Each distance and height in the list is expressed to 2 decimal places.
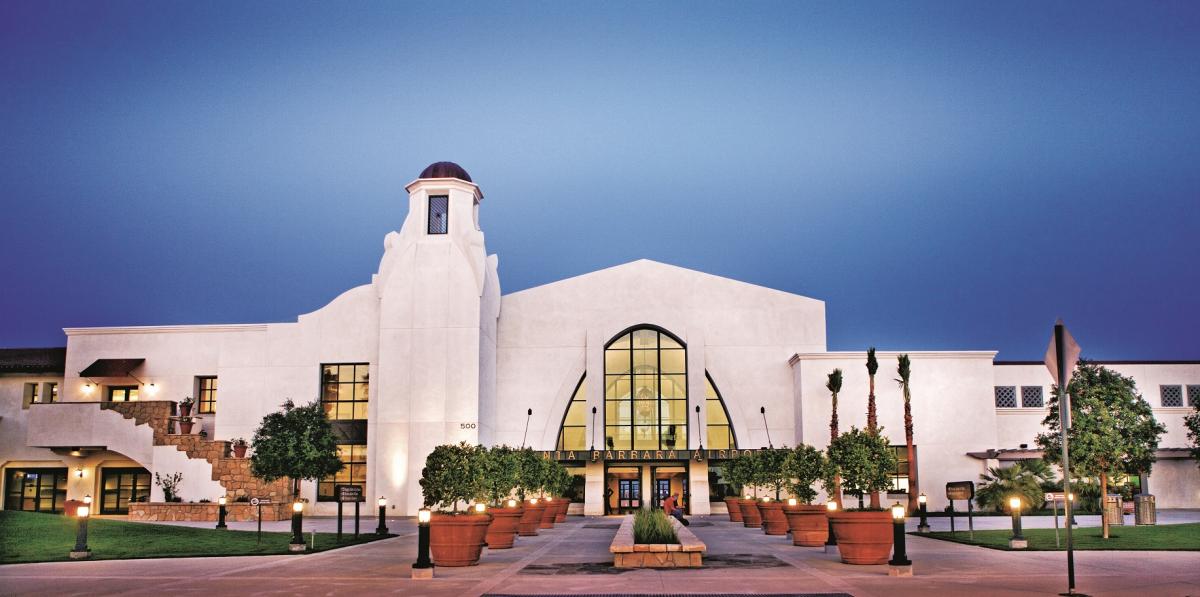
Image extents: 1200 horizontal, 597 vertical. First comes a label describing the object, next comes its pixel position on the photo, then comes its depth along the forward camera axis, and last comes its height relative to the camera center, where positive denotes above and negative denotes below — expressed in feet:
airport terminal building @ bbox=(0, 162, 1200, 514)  144.77 +8.39
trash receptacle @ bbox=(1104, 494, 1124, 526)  95.35 -7.32
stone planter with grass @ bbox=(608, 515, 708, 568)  58.65 -7.03
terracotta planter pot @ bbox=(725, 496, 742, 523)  127.68 -9.43
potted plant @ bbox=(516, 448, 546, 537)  93.66 -5.25
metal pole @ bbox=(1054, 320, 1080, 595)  42.70 +1.03
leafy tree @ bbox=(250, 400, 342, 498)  95.25 -0.74
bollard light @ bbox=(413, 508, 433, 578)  53.11 -6.13
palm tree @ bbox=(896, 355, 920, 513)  135.85 +3.54
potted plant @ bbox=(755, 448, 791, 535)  93.09 -5.03
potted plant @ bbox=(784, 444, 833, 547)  75.31 -6.18
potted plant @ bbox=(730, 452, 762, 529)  113.50 -5.39
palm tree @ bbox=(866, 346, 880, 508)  133.18 +8.26
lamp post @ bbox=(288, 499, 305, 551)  71.61 -6.68
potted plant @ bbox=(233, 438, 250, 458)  138.31 -1.22
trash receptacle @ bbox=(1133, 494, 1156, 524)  98.63 -7.26
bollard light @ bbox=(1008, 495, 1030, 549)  68.74 -6.56
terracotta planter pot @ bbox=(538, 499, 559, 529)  110.64 -8.82
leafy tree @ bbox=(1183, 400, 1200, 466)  132.37 +1.49
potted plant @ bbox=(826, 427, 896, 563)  58.59 -3.09
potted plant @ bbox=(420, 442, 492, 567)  61.11 -2.97
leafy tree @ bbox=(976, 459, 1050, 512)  135.74 -6.85
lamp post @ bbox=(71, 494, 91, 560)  63.41 -6.26
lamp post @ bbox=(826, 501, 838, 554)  67.10 -7.36
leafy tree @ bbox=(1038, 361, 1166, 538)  82.17 +1.20
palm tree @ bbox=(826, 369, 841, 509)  140.97 +7.58
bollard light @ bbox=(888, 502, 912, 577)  53.16 -6.25
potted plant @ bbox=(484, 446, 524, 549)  74.79 -4.89
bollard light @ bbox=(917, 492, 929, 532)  95.86 -7.52
